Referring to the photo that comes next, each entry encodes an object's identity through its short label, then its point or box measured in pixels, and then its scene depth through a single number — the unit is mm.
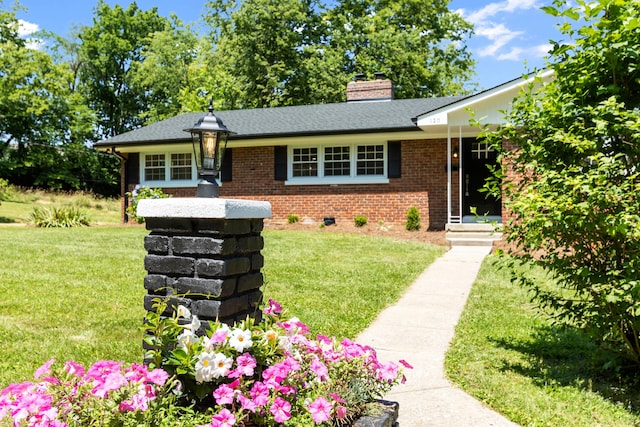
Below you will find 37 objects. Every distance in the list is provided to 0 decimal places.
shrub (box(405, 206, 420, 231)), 14734
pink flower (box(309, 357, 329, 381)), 2658
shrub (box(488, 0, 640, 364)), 3465
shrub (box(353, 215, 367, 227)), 15320
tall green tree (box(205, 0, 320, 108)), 28766
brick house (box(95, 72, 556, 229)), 15008
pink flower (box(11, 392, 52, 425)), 2115
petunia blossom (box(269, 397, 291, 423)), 2309
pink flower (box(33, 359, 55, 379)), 2275
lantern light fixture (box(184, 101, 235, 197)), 3789
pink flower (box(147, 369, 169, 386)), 2346
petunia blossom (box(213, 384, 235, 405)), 2330
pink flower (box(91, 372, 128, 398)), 2230
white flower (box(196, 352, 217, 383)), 2387
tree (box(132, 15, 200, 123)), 37125
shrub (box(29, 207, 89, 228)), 16406
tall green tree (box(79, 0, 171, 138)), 38750
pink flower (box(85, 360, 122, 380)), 2344
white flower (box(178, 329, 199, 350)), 2504
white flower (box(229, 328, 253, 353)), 2475
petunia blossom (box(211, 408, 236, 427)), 2232
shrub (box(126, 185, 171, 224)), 15177
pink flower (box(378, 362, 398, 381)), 2844
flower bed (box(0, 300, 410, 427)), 2254
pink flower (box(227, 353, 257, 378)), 2418
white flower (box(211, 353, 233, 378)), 2387
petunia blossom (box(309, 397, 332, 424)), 2344
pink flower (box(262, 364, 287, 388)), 2436
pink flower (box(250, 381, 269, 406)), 2342
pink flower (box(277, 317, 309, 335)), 2977
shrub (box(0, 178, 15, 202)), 21656
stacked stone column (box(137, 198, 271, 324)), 2826
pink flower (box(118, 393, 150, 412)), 2244
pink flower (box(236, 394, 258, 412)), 2318
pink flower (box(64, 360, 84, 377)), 2410
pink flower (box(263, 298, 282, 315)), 3100
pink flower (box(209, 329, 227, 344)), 2507
